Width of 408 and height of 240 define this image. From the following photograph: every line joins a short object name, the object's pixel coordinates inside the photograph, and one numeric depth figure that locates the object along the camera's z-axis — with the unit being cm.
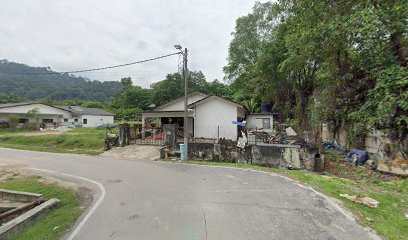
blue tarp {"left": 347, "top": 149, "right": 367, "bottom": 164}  1188
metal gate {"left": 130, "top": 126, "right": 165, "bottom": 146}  1827
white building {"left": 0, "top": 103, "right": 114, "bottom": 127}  3534
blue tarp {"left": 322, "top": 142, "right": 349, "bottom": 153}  1485
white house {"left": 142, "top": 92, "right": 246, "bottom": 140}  1945
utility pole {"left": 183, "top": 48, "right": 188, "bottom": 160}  1317
